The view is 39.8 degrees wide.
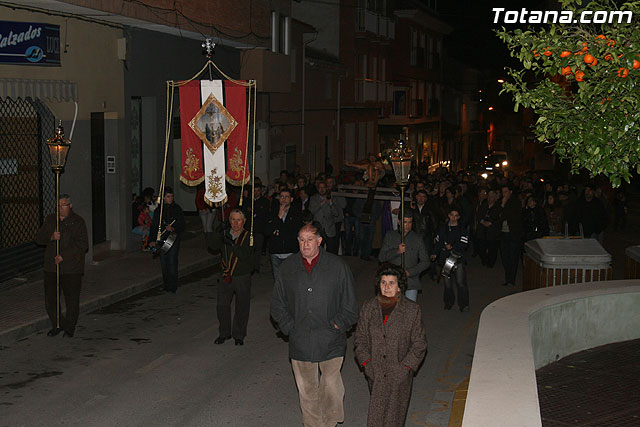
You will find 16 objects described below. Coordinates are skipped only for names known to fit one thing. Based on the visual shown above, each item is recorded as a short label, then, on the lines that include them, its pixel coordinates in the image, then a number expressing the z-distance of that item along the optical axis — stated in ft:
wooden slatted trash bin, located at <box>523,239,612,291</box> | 39.19
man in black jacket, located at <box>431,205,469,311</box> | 45.68
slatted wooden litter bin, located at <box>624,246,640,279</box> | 40.29
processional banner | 43.06
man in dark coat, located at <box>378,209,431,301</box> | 36.83
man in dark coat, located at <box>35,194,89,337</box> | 38.29
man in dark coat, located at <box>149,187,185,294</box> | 47.96
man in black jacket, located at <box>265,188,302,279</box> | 45.39
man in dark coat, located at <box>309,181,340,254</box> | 57.88
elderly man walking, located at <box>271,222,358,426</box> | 25.08
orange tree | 22.97
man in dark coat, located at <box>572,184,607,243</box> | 60.85
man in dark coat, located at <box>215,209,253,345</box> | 36.94
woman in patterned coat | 23.50
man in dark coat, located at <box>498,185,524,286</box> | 54.34
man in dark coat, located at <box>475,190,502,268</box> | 58.59
